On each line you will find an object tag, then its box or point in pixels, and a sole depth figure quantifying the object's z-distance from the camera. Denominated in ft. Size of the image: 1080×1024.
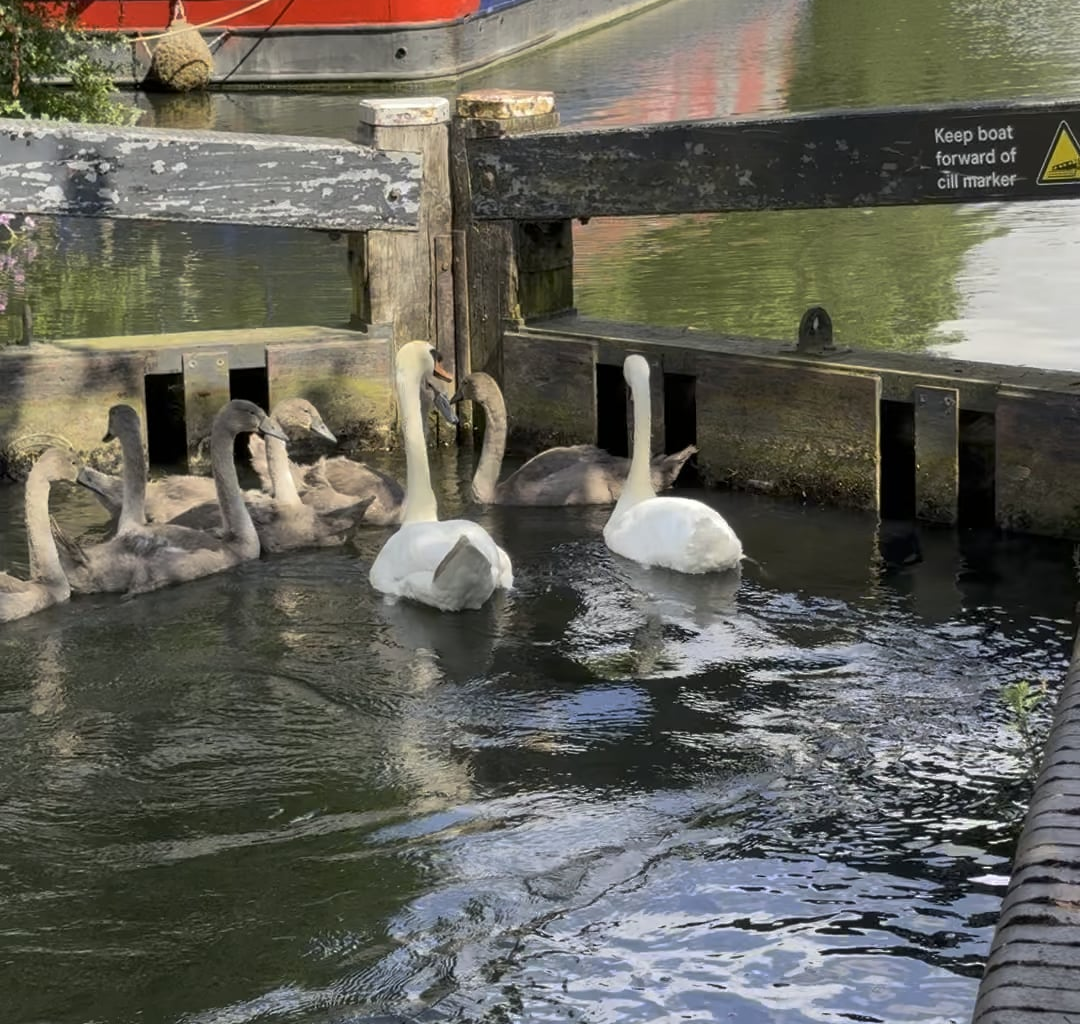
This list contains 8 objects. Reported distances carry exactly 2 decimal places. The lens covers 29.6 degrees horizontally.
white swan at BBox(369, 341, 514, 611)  26.48
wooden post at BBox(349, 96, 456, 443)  34.50
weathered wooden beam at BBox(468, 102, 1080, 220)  28.73
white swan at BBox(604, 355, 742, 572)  28.07
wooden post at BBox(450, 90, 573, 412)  34.68
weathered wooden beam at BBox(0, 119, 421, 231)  30.68
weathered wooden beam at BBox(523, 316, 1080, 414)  29.91
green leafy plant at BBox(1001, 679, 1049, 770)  21.25
